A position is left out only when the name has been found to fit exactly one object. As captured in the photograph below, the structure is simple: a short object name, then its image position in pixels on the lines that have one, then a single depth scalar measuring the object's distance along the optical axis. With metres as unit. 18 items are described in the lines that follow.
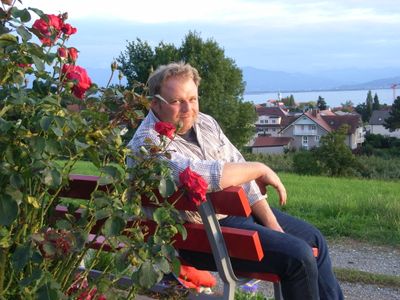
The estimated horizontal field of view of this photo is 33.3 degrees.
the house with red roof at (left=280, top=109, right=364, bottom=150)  94.50
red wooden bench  2.85
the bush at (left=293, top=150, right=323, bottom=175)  39.95
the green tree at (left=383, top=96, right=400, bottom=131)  81.82
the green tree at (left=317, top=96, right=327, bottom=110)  127.54
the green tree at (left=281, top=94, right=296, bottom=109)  149.88
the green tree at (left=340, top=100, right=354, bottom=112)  130.88
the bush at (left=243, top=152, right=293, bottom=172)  43.34
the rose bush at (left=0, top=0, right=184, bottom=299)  2.08
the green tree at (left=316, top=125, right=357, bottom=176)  40.97
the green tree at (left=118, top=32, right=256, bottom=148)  41.78
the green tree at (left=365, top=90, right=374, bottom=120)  119.25
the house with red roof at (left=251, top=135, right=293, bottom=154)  85.00
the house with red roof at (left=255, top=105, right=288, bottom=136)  112.91
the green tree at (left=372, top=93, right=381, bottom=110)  121.62
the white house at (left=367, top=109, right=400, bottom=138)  100.71
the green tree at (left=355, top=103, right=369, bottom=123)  118.81
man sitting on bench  3.10
